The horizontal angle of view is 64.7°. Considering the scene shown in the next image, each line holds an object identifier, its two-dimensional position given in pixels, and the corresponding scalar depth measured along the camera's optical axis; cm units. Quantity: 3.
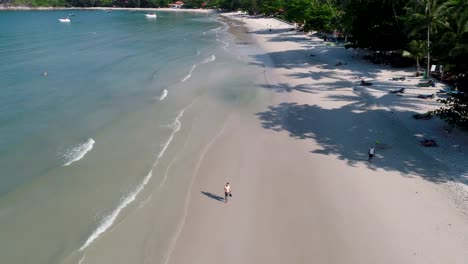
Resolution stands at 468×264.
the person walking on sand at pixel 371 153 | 2173
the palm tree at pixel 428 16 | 3447
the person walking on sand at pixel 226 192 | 1873
